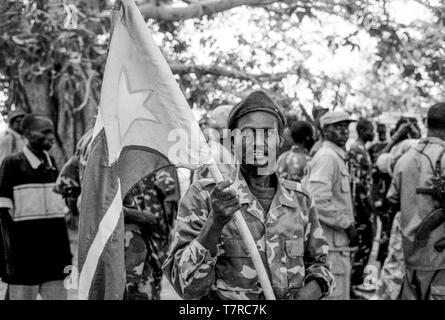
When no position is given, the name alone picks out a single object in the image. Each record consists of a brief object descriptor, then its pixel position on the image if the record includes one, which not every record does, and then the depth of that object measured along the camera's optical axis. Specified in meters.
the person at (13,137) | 8.35
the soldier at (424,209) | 5.69
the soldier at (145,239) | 5.95
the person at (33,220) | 6.30
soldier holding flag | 3.28
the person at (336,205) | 6.71
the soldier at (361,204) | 8.53
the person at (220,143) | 5.88
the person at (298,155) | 7.60
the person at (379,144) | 12.16
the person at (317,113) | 9.41
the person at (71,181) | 6.32
